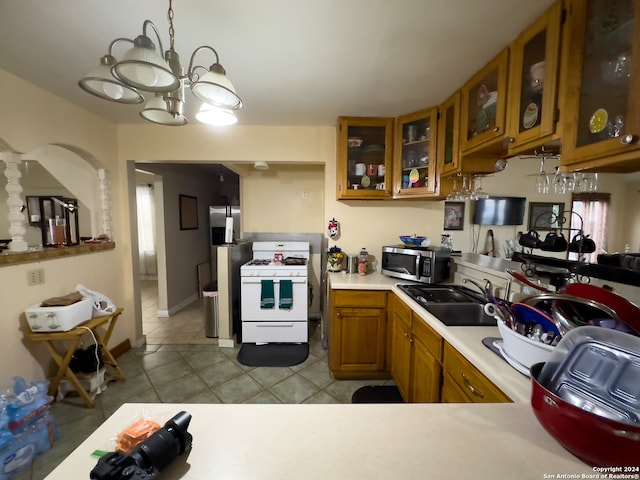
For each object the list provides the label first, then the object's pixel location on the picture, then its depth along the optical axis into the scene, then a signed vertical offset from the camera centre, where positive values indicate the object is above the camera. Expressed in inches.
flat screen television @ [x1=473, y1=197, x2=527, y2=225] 155.4 +8.9
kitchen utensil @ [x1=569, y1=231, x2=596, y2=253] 62.5 -5.2
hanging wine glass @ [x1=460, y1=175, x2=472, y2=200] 78.1 +11.2
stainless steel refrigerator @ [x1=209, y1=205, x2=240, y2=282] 187.9 -2.6
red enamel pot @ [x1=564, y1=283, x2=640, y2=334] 32.1 -10.7
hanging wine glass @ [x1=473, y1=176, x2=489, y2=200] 74.5 +9.3
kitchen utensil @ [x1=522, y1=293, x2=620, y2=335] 33.4 -12.8
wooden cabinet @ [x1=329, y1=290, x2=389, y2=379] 84.2 -37.8
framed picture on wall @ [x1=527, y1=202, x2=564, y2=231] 154.6 +8.3
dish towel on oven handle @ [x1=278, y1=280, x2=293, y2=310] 106.2 -30.4
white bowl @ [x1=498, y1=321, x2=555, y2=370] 33.4 -17.7
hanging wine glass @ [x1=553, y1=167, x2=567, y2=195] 54.7 +9.4
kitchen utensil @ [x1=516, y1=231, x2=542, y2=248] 67.2 -4.4
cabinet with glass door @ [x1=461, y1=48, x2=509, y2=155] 53.0 +27.9
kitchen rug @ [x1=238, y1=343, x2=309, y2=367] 97.0 -54.9
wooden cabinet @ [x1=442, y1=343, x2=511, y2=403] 38.0 -27.9
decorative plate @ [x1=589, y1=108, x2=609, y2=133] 34.8 +15.0
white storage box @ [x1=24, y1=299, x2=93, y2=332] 68.1 -27.2
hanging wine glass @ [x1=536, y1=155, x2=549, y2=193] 55.3 +10.3
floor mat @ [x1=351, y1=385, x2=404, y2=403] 76.8 -55.2
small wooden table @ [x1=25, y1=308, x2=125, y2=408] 69.1 -37.0
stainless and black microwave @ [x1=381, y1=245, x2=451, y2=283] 82.5 -13.9
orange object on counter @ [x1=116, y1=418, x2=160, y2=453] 22.5 -19.8
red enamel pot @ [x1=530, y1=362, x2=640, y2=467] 19.8 -17.8
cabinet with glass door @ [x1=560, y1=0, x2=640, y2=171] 31.4 +19.6
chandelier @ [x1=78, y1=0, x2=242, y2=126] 31.4 +20.1
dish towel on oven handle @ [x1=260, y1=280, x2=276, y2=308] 106.0 -30.4
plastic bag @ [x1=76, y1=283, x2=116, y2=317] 80.5 -27.1
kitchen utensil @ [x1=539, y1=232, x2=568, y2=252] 63.3 -5.0
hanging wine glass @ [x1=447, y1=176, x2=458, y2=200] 81.8 +11.2
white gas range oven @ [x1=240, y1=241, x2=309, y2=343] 106.3 -35.1
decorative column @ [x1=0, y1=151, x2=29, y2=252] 68.6 +5.0
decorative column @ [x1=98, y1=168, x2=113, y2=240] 95.2 +7.6
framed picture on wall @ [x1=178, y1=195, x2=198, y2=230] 159.2 +6.1
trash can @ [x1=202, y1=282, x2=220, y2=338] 115.4 -41.7
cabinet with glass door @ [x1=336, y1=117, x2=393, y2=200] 91.6 +25.0
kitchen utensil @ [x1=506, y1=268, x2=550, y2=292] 46.4 -11.0
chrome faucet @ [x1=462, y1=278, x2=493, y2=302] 45.1 -13.5
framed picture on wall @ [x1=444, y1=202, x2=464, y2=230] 164.7 +5.7
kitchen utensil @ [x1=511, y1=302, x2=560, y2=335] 36.1 -14.3
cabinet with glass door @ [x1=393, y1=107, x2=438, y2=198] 82.5 +24.3
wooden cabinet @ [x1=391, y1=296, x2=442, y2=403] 56.2 -35.0
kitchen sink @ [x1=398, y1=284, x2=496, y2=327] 64.1 -22.0
